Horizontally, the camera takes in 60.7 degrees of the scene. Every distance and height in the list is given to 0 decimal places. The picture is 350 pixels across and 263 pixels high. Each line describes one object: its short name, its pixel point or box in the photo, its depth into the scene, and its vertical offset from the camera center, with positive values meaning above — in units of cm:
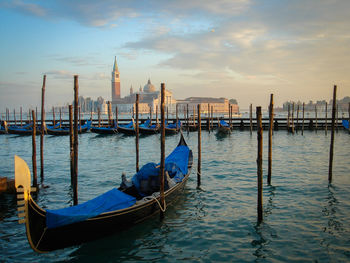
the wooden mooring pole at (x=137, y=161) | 924 -137
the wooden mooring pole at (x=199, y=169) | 822 -144
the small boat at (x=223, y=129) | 2312 -95
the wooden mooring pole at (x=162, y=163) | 550 -86
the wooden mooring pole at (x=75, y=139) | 566 -44
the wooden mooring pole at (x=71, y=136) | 750 -53
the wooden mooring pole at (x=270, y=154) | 772 -99
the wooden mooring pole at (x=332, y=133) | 755 -41
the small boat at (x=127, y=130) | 2493 -109
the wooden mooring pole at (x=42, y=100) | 812 +46
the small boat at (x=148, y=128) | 2600 -101
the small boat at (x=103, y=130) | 2538 -112
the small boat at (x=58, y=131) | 2591 -123
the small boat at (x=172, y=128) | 2565 -99
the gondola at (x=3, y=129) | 2649 -112
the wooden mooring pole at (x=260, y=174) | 520 -101
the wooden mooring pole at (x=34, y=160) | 752 -109
